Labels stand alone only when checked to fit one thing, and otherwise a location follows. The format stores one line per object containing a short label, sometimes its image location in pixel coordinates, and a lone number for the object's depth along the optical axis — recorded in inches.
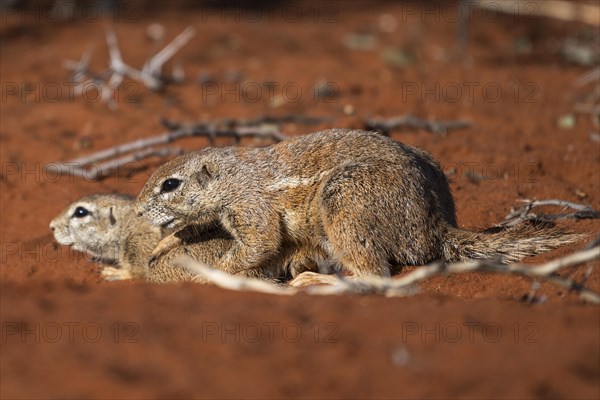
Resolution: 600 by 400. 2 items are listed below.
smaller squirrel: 507.5
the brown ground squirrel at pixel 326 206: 441.1
